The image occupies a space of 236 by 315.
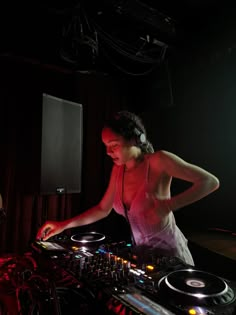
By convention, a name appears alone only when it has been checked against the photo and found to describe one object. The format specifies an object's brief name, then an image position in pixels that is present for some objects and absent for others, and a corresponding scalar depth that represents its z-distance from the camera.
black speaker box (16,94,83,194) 2.22
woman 1.33
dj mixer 0.78
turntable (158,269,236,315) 0.76
